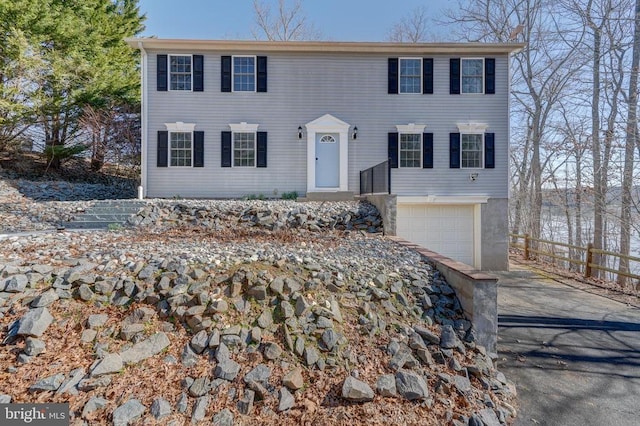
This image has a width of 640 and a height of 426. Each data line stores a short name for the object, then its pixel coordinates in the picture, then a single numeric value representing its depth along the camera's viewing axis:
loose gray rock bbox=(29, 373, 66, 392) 2.45
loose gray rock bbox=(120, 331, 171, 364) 2.75
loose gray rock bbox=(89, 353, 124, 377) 2.58
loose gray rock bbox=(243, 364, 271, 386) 2.69
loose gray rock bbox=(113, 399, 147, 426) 2.32
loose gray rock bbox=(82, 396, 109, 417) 2.36
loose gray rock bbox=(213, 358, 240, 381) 2.70
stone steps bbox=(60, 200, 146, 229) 6.51
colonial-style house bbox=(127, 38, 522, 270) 9.58
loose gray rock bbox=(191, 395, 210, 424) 2.42
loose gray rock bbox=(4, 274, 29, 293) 3.27
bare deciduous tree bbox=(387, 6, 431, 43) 16.52
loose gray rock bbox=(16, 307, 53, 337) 2.80
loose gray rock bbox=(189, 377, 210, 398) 2.57
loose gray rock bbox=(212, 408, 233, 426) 2.42
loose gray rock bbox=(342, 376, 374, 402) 2.61
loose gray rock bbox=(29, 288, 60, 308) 3.09
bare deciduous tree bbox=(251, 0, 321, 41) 16.50
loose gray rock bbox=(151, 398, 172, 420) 2.39
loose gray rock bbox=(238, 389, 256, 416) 2.51
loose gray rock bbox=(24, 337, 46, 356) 2.69
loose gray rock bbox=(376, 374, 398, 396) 2.72
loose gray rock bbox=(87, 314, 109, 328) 2.98
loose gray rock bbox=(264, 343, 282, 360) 2.88
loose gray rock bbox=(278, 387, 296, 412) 2.54
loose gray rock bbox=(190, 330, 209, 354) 2.89
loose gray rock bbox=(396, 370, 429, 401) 2.73
